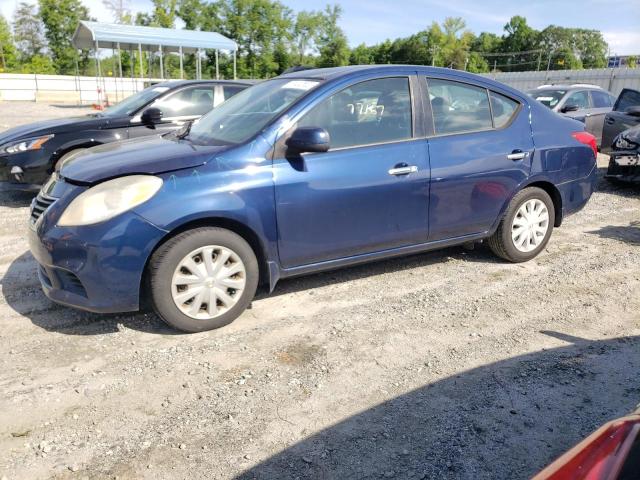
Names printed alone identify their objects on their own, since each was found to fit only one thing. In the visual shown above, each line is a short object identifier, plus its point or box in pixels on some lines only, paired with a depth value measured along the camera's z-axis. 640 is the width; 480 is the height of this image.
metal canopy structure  22.78
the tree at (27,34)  59.59
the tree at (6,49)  55.47
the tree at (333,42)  72.79
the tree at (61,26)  55.00
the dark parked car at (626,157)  7.86
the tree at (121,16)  55.28
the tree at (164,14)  54.16
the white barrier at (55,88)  34.78
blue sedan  3.36
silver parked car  11.02
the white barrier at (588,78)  24.70
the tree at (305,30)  67.36
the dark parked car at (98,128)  6.57
